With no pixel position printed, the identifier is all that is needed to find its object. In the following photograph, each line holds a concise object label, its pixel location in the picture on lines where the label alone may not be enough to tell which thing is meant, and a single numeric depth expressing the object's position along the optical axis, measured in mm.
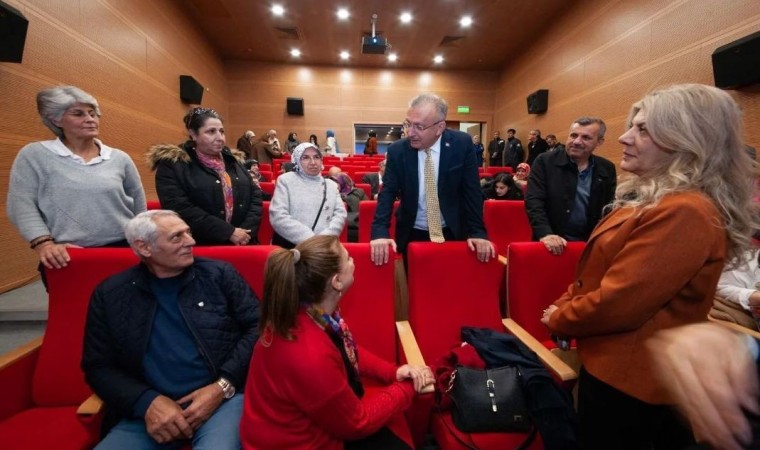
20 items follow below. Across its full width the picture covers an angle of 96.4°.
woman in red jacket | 878
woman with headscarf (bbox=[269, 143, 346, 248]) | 2053
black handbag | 1116
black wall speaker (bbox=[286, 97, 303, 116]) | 10130
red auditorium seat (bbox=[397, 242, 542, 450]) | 1582
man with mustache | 1953
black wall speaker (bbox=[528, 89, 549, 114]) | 7977
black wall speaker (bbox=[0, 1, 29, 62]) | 2580
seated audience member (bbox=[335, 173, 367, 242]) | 2908
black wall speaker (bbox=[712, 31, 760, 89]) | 3355
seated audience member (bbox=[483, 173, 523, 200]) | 3488
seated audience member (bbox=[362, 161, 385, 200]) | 4336
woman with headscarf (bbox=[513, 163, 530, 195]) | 5040
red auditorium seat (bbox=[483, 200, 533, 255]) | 2865
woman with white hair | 1453
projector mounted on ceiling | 7065
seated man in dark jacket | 1081
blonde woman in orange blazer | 818
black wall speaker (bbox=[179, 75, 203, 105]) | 6801
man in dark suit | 1686
